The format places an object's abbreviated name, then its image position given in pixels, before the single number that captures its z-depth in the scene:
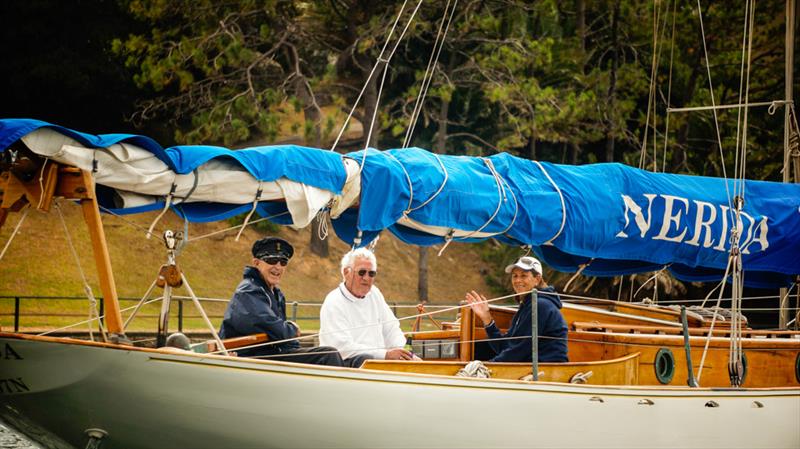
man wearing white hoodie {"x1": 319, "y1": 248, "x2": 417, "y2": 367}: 18.06
